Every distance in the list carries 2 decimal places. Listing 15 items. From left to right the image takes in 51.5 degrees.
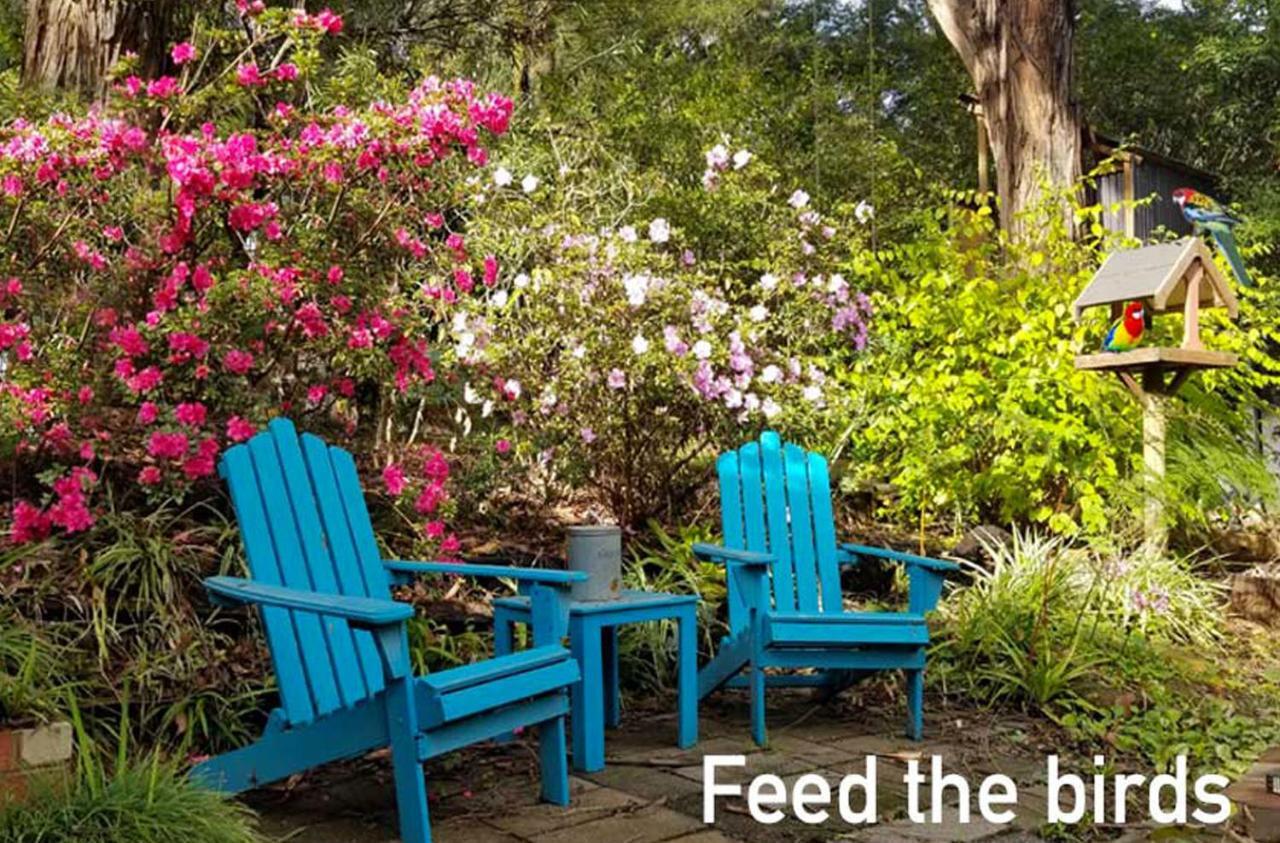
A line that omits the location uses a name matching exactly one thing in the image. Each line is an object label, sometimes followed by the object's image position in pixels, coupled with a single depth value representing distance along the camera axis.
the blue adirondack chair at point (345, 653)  2.59
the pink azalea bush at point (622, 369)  4.96
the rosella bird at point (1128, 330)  5.10
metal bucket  3.51
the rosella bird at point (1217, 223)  6.27
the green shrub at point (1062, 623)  4.16
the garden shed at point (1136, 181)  11.25
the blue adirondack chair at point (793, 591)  3.63
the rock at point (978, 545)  5.43
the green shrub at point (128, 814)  2.28
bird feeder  4.99
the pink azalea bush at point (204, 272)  3.66
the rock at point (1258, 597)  5.38
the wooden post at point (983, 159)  11.51
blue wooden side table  3.31
